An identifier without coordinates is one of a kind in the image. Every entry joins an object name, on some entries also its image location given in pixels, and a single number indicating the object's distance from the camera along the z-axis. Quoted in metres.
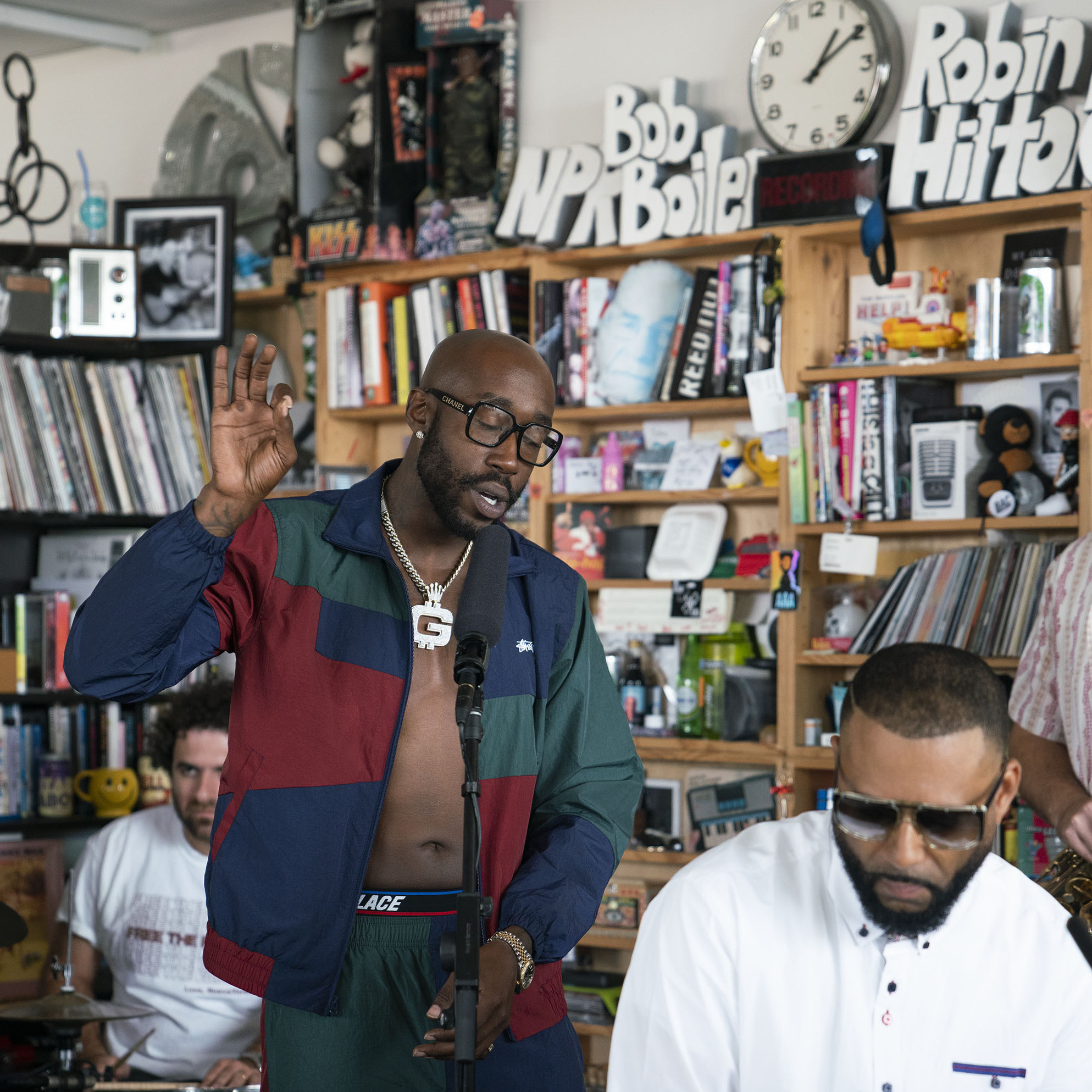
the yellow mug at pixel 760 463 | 3.79
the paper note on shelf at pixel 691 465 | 3.89
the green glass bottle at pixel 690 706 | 3.85
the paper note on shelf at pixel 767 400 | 3.69
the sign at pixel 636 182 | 3.79
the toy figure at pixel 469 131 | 4.18
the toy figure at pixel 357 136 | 4.41
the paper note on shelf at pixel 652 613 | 3.86
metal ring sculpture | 3.84
